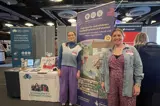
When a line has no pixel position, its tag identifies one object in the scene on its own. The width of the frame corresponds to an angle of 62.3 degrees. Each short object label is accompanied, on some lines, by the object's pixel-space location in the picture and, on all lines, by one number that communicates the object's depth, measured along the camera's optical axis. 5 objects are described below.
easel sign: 3.33
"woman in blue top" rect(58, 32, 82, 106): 2.64
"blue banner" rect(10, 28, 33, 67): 3.68
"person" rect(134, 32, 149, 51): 2.38
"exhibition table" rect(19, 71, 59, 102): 3.04
